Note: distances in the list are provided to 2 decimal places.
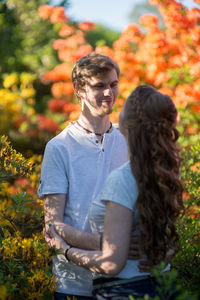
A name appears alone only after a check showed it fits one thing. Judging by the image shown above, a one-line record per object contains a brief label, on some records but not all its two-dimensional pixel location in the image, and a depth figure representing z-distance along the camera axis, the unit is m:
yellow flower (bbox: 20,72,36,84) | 18.55
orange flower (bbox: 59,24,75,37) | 16.83
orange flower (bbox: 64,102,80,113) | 17.39
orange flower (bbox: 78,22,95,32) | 17.61
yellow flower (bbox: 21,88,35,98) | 18.70
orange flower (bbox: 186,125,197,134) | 13.32
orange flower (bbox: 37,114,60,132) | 19.12
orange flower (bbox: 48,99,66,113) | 19.70
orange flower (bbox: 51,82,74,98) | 17.76
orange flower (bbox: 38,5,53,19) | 16.73
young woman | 3.07
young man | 4.12
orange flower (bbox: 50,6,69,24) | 16.45
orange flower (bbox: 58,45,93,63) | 15.63
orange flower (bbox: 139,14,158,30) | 13.70
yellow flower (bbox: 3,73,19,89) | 16.79
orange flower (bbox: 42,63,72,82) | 17.28
